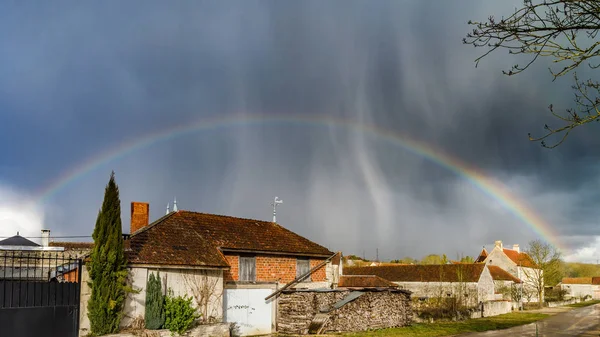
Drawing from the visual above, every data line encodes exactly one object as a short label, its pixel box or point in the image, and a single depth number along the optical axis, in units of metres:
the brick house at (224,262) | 22.30
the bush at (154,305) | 20.77
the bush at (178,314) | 21.05
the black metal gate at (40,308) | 15.27
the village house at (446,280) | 55.28
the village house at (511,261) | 81.97
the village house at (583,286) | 118.58
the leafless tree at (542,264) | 69.94
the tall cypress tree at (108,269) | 18.75
